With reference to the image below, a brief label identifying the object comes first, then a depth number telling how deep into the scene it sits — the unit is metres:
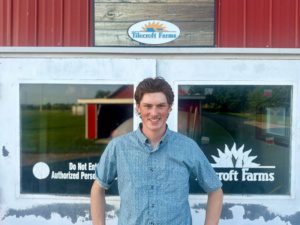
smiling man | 2.27
